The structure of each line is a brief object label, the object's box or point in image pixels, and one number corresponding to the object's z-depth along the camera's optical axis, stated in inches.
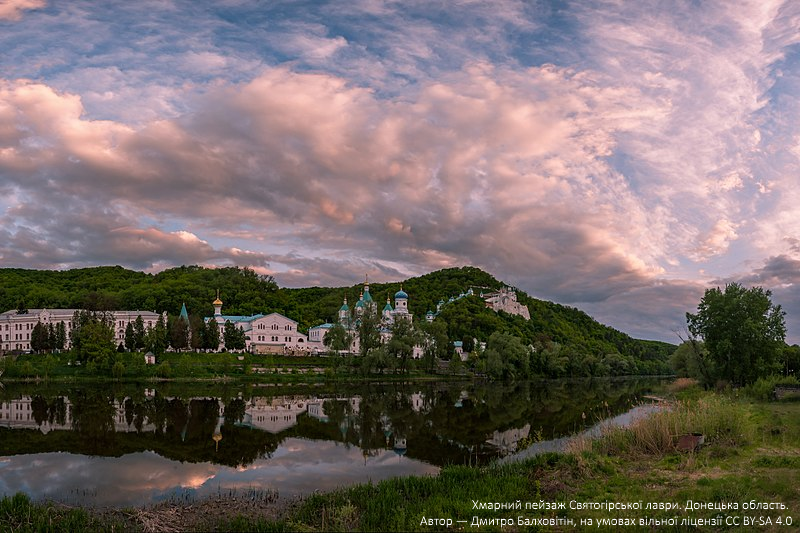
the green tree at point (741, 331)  1642.5
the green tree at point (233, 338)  3125.0
